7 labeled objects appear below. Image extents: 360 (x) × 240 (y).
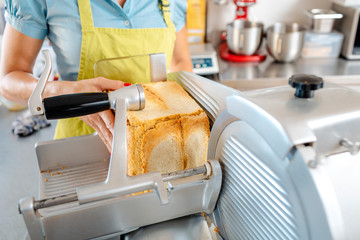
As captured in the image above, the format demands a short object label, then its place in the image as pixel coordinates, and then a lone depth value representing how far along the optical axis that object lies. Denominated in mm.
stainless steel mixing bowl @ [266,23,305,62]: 1938
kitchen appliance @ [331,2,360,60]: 1983
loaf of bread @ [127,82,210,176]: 676
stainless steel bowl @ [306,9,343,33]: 2015
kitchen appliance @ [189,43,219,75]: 1913
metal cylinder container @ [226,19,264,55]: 1972
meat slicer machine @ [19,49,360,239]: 378
